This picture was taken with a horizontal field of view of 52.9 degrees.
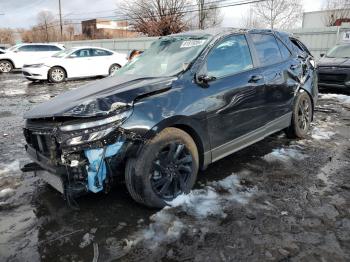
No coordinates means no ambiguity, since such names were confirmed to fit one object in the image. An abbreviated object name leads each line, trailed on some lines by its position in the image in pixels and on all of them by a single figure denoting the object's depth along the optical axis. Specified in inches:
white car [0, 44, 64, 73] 788.0
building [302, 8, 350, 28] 1419.8
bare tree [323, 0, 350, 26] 1416.1
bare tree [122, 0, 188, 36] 1242.6
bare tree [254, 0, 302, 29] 1620.3
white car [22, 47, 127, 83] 576.7
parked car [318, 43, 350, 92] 373.9
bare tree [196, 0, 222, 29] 1432.1
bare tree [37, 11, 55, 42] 2372.0
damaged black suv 122.7
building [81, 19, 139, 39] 1992.2
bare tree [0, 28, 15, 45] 2662.4
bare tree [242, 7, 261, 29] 1658.5
